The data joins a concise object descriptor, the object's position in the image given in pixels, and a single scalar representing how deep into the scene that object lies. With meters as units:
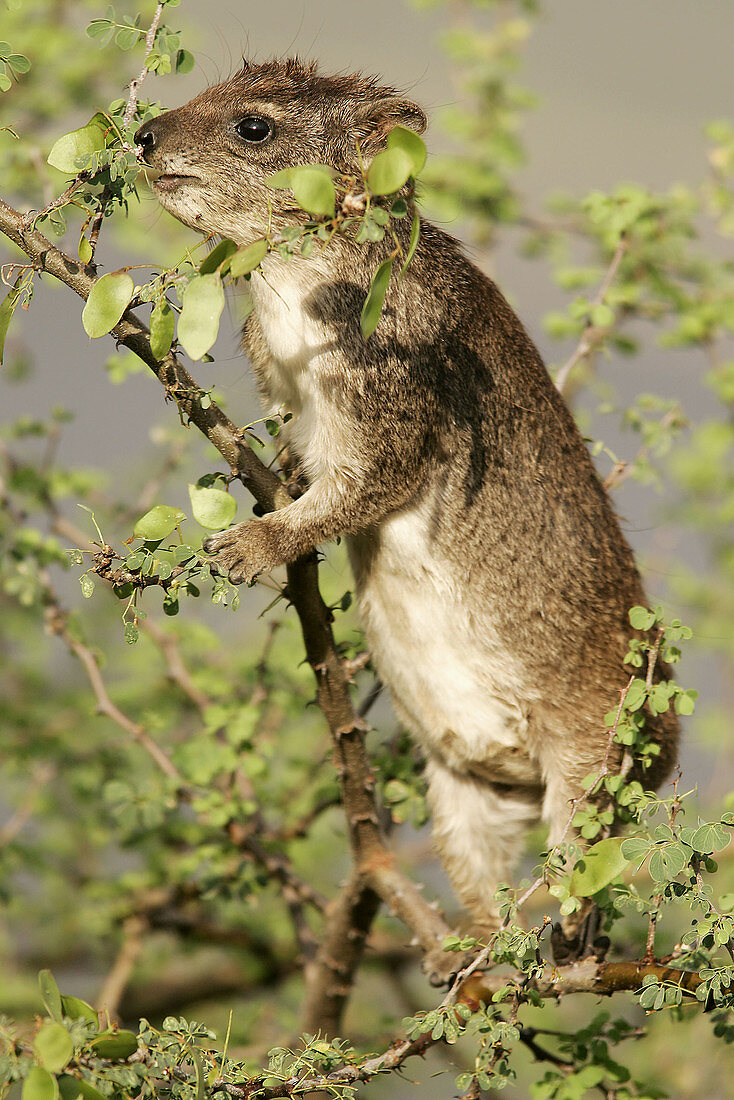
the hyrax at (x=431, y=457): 5.43
